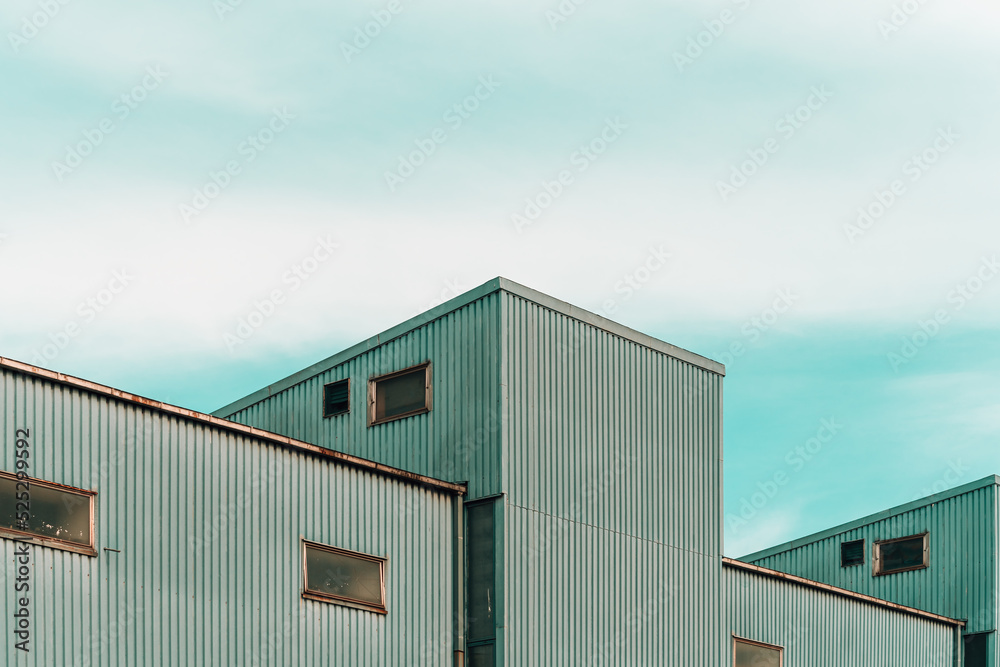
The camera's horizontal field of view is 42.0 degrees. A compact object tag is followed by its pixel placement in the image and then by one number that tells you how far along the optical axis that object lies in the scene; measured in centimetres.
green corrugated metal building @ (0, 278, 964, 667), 2241
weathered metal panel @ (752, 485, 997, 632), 4112
